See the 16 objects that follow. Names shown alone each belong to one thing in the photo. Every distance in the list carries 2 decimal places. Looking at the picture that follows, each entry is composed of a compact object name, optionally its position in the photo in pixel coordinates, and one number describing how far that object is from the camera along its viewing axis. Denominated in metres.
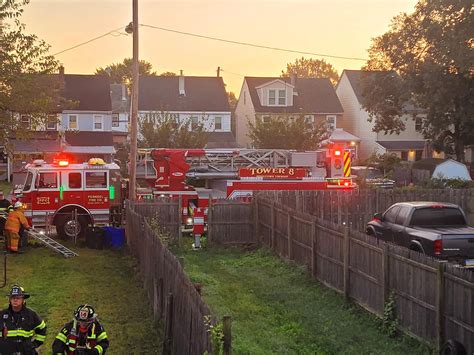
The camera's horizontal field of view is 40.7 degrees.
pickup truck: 13.12
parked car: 34.62
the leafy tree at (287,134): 39.38
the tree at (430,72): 37.94
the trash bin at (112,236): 19.98
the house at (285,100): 55.34
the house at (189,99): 55.03
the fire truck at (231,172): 22.31
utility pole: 21.53
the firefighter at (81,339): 7.18
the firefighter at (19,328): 7.27
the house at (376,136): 55.00
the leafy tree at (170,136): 38.19
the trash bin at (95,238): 19.75
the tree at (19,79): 20.22
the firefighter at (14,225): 17.97
